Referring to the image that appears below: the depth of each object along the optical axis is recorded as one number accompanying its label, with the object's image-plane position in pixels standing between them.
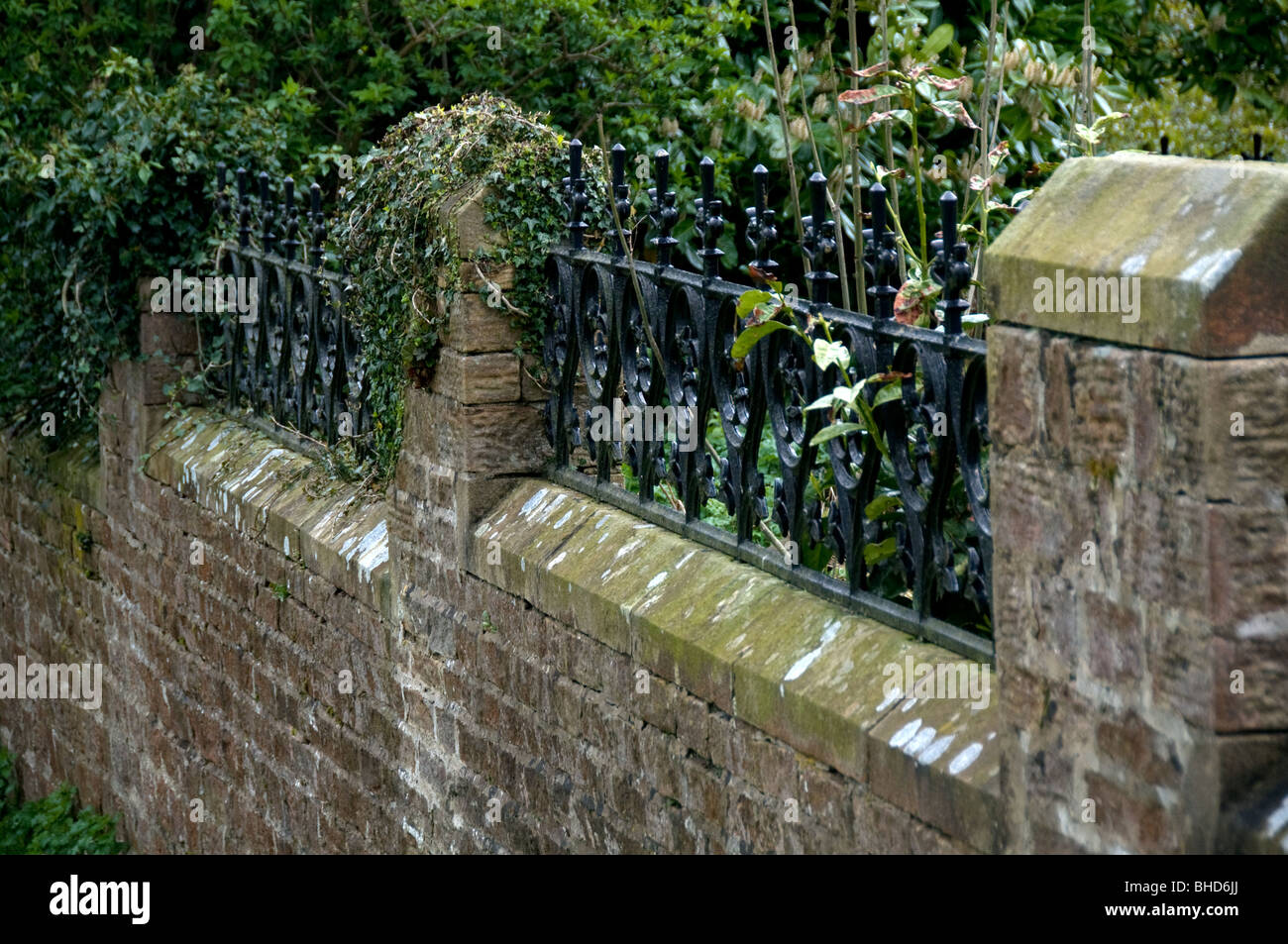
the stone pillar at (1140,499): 4.97
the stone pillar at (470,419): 9.98
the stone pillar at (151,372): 15.55
